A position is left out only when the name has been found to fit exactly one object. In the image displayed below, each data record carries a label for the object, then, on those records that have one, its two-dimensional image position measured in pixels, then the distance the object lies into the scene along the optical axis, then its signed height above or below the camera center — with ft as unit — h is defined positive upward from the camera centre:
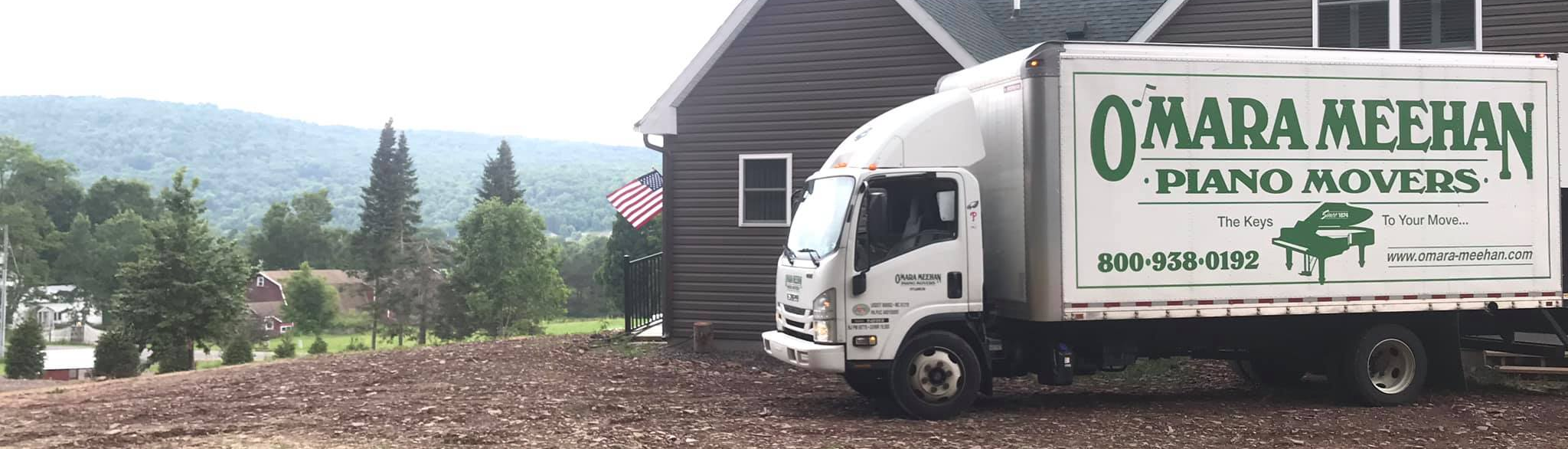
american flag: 63.01 +3.27
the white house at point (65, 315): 267.80 -12.97
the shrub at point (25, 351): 108.47 -8.32
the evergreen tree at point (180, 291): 127.44 -3.25
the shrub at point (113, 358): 107.76 -8.76
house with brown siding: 48.44 +7.40
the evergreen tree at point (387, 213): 281.33 +11.45
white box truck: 30.32 +1.04
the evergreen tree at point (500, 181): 307.58 +20.41
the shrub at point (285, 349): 175.11 -13.21
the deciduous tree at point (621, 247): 233.96 +2.60
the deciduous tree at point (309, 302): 297.94 -10.46
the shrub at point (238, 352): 111.24 -8.73
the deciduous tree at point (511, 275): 239.09 -2.92
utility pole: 242.78 -3.02
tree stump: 50.26 -3.21
